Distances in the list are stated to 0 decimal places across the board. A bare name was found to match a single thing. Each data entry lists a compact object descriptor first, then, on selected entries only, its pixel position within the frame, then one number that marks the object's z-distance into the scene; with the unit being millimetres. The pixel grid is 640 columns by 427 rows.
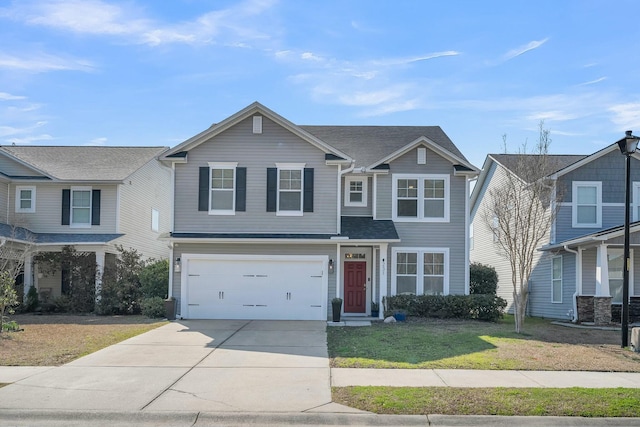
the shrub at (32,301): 24859
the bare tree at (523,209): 18297
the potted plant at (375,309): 22227
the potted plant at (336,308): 20625
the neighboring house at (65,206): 25659
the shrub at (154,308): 21750
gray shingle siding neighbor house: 21281
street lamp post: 15273
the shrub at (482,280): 26312
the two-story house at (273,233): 21578
